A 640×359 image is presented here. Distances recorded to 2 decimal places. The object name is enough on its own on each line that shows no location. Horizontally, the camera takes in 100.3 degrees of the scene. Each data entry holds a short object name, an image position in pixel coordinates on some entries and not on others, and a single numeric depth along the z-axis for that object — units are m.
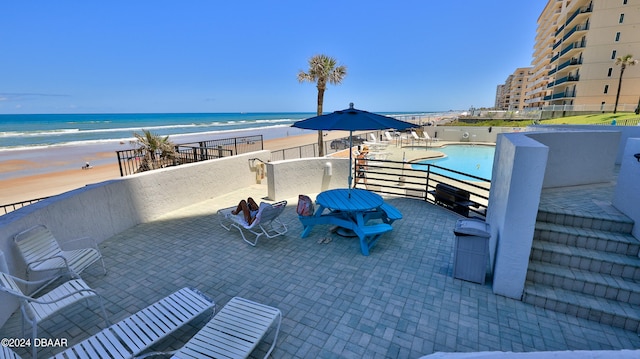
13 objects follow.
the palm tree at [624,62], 29.55
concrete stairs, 2.96
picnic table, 4.44
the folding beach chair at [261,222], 4.71
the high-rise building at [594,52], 31.05
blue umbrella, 4.44
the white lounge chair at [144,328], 2.20
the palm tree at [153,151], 8.75
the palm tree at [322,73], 14.45
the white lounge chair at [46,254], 3.25
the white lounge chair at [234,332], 2.27
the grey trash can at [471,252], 3.52
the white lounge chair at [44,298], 2.37
